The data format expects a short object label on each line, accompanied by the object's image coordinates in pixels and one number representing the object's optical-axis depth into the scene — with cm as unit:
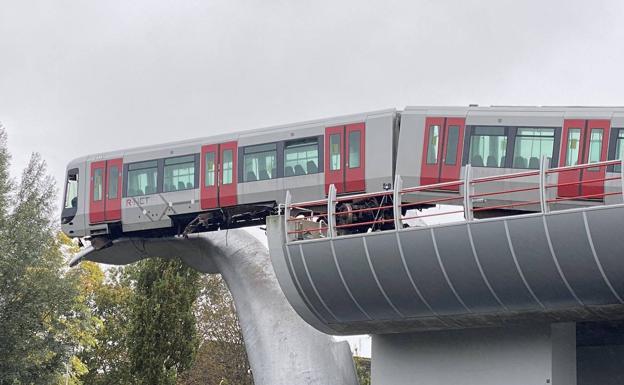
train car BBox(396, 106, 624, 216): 3444
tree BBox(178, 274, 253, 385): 7212
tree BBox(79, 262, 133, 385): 7056
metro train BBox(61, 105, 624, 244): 3506
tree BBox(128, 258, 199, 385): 5506
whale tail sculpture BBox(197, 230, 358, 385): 3731
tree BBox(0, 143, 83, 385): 4725
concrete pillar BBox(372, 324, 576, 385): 3039
